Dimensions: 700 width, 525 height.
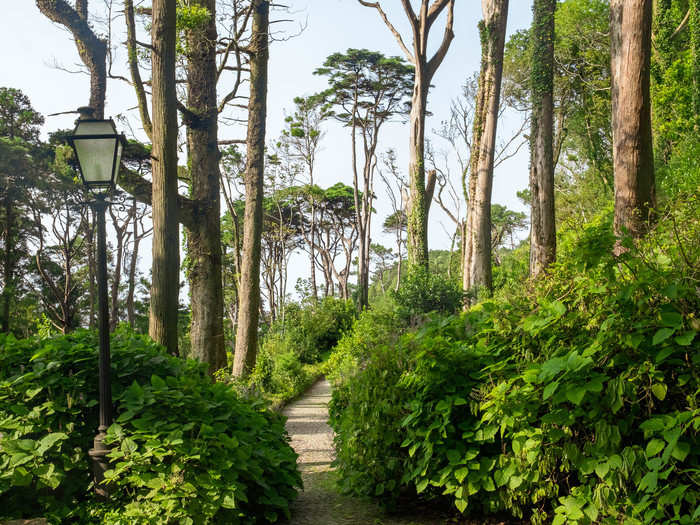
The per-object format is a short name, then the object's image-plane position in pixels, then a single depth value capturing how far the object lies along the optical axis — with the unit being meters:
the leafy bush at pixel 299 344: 11.77
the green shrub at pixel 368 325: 12.38
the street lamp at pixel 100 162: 4.02
